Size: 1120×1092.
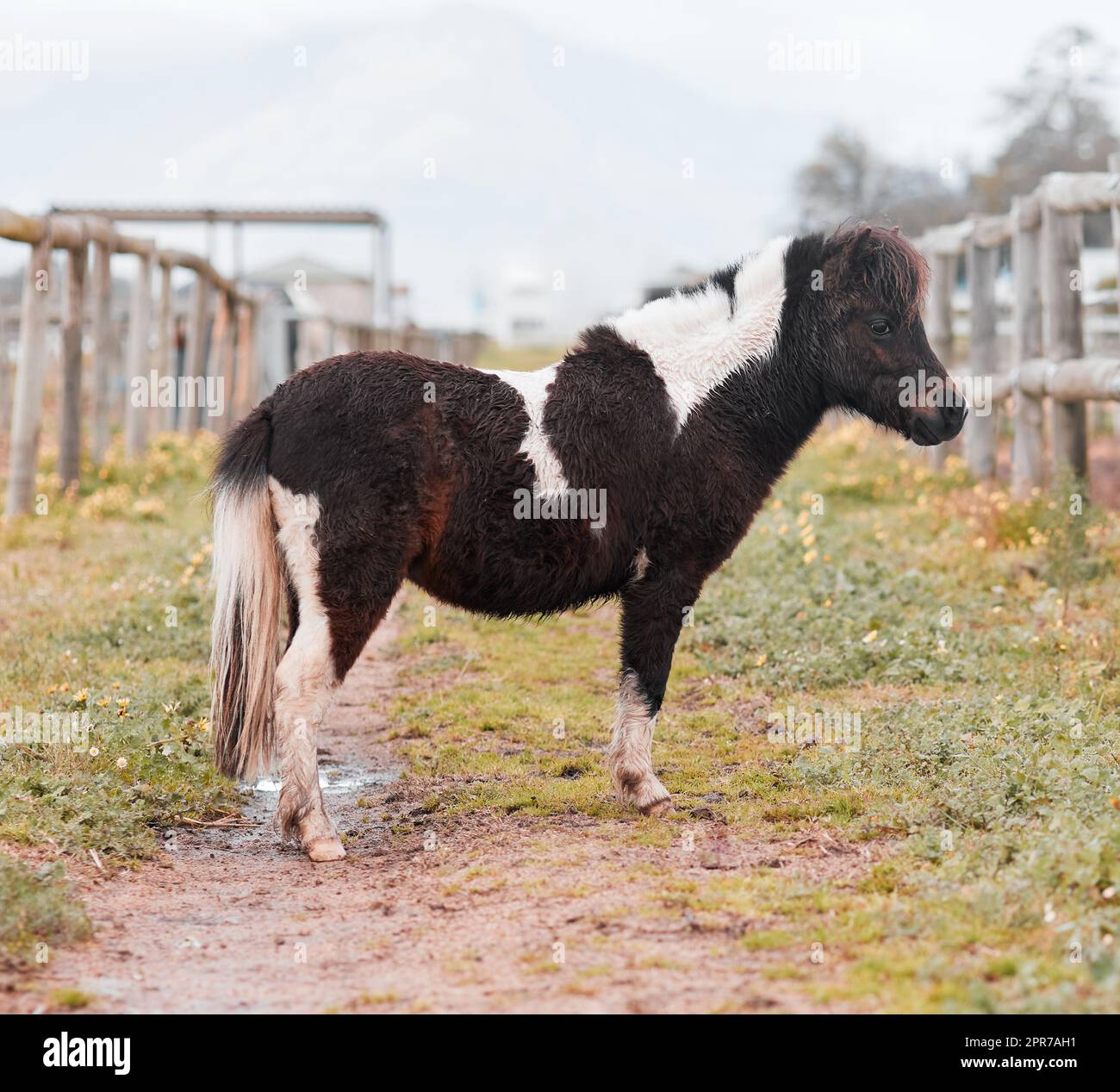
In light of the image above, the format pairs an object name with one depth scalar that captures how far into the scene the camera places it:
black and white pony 4.84
